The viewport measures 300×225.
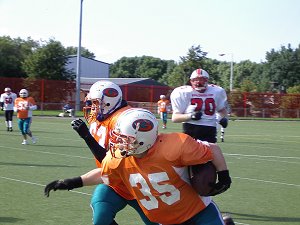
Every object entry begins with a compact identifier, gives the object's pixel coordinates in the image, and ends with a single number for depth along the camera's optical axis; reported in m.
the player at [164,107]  26.38
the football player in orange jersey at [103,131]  4.89
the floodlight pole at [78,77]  38.53
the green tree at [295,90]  57.38
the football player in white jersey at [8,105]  22.31
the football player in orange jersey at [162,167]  3.86
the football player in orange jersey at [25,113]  16.41
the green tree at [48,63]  48.50
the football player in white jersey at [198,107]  8.05
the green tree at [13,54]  54.31
